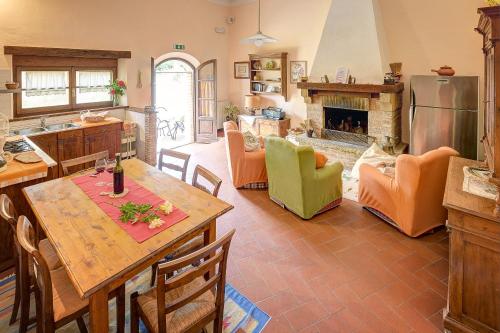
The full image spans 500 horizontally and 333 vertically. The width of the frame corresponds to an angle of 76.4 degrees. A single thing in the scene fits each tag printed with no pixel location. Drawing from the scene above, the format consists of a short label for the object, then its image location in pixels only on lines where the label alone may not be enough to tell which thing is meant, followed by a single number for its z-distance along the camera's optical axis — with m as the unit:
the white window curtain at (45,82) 5.25
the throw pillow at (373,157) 5.09
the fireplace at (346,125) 6.35
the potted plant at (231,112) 8.80
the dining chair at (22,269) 1.96
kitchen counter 2.64
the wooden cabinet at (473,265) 1.95
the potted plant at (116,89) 6.26
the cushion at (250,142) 5.05
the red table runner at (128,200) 1.97
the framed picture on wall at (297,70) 7.32
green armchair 3.77
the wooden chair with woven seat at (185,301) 1.57
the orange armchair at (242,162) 4.79
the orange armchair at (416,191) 3.31
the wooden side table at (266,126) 7.61
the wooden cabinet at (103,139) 5.26
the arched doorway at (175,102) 8.39
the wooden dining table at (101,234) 1.58
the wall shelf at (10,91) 4.13
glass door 8.08
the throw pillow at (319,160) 4.05
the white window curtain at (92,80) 5.93
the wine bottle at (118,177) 2.43
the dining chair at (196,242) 2.40
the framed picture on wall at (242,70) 8.41
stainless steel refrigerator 4.81
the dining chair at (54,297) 1.62
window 5.20
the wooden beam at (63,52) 4.93
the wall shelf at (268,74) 7.58
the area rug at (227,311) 2.28
